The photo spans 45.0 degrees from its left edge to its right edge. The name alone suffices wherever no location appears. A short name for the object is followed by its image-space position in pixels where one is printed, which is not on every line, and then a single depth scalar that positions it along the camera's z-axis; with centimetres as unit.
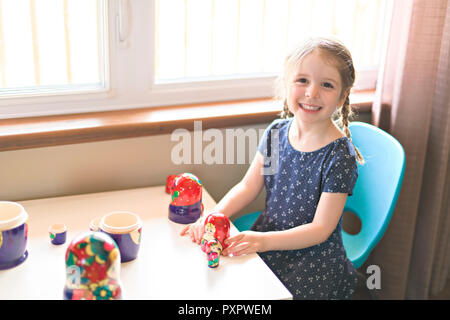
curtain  157
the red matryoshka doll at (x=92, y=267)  94
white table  107
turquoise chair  140
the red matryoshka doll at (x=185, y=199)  131
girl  130
